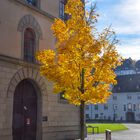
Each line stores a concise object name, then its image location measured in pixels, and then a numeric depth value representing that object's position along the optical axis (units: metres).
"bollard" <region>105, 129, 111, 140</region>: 14.99
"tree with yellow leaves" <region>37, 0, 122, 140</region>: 12.05
